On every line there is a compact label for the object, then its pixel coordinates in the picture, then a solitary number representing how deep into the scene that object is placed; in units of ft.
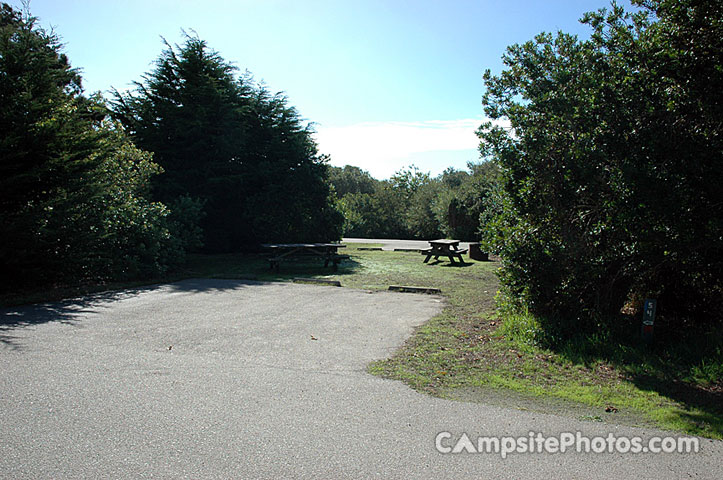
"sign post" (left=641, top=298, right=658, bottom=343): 18.76
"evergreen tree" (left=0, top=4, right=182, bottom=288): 30.50
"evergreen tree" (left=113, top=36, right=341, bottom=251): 59.77
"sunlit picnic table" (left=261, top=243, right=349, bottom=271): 48.24
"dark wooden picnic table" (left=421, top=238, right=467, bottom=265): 53.67
